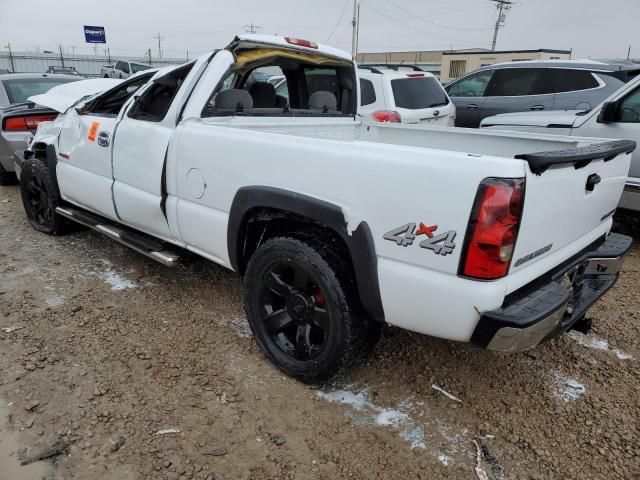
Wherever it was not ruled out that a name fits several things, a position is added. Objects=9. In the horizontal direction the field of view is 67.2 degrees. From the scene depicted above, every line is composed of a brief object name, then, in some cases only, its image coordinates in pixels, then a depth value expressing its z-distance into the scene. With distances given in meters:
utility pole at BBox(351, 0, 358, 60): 29.74
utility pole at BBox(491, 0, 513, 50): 49.25
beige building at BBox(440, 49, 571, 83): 31.43
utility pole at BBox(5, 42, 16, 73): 29.64
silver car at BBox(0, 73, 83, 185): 6.07
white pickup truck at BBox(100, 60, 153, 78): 22.31
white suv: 6.84
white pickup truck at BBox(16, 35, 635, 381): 1.96
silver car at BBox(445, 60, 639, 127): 7.98
